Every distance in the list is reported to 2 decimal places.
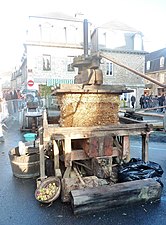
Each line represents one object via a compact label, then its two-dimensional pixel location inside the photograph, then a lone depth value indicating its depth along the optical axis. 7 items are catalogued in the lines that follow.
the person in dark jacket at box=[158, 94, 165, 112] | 20.70
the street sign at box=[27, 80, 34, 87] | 10.64
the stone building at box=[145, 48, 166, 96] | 35.56
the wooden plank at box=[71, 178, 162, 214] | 3.00
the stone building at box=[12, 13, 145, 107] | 22.28
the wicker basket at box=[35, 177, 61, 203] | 3.28
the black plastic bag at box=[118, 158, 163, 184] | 3.68
